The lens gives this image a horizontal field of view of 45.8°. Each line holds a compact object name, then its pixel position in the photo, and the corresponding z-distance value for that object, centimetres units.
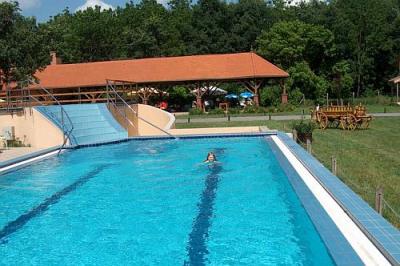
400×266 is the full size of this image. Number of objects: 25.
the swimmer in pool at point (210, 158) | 1254
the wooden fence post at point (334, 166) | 885
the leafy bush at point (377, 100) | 4158
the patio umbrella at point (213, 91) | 3928
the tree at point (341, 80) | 4684
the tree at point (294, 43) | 4512
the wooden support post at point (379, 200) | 589
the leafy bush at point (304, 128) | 1452
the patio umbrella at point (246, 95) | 4469
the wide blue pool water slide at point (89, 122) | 1712
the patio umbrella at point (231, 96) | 4452
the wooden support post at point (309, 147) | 1179
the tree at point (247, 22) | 5669
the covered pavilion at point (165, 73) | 3631
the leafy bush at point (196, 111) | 3469
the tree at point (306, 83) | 4247
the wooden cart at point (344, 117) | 1919
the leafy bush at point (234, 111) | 3412
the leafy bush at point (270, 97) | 3928
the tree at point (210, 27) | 5603
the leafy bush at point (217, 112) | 3406
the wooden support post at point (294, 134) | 1462
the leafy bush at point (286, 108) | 3466
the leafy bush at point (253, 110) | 3388
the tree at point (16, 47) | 3569
